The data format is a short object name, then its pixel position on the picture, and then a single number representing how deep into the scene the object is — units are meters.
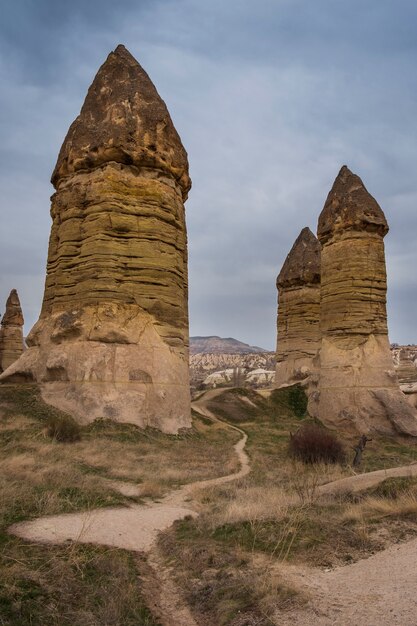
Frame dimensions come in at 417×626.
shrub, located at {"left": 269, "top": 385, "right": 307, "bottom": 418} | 24.80
